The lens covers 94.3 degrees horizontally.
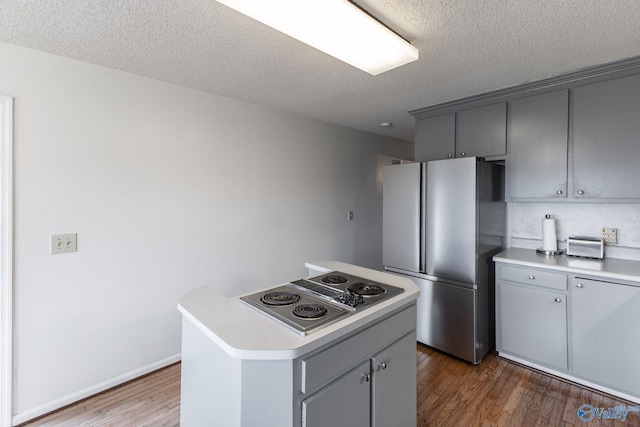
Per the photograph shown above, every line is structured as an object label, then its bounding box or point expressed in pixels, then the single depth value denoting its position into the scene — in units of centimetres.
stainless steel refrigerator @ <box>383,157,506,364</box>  249
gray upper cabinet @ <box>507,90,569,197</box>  236
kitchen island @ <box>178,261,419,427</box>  105
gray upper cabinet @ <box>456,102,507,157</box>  264
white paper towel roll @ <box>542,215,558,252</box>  258
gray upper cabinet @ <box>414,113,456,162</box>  295
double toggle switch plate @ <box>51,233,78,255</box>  195
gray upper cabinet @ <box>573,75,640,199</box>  208
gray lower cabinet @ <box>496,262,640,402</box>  199
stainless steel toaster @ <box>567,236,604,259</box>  238
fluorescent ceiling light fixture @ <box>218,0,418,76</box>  123
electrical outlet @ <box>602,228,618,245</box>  243
